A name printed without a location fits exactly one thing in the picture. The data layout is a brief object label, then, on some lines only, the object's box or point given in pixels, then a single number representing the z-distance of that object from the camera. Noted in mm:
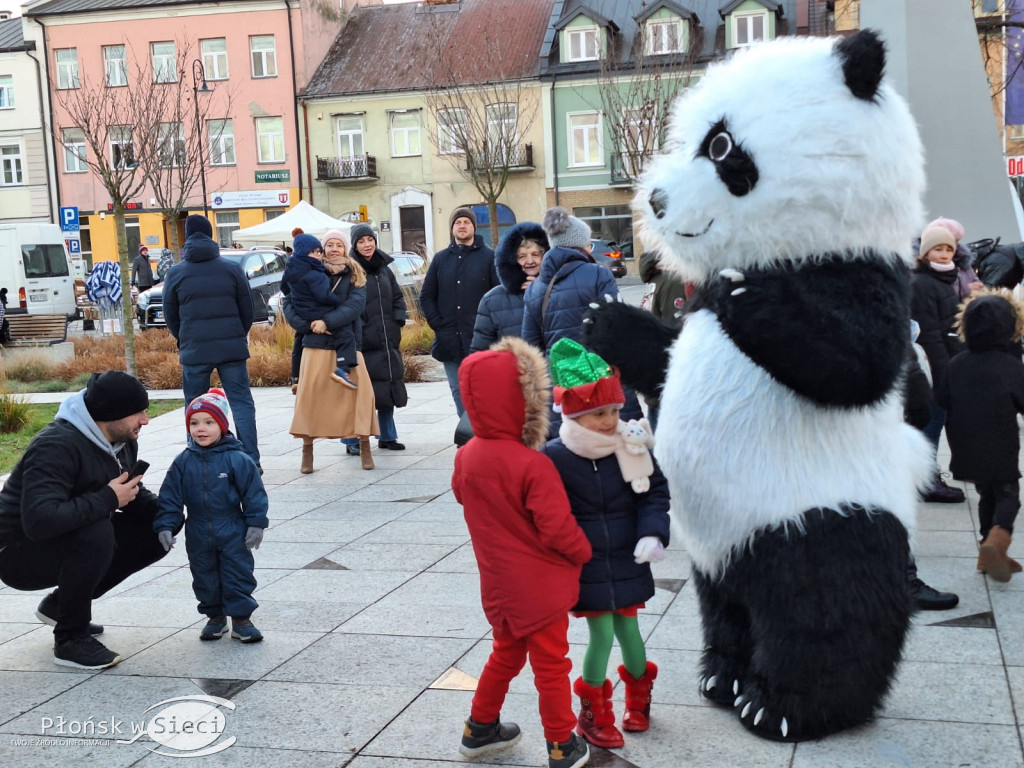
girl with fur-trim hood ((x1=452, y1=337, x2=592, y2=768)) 3279
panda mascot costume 3244
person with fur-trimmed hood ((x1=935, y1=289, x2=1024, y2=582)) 5160
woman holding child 8414
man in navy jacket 8070
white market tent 25625
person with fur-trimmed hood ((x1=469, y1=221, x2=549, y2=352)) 6703
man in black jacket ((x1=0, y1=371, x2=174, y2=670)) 4367
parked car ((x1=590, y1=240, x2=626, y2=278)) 30741
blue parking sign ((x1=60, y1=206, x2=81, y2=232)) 26703
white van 25328
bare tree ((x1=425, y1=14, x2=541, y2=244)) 28891
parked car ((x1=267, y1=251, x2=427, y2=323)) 18523
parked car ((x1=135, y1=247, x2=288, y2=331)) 23656
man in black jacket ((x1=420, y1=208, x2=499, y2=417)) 8648
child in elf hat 3400
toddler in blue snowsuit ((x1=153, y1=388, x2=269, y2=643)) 4707
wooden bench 22172
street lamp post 22438
